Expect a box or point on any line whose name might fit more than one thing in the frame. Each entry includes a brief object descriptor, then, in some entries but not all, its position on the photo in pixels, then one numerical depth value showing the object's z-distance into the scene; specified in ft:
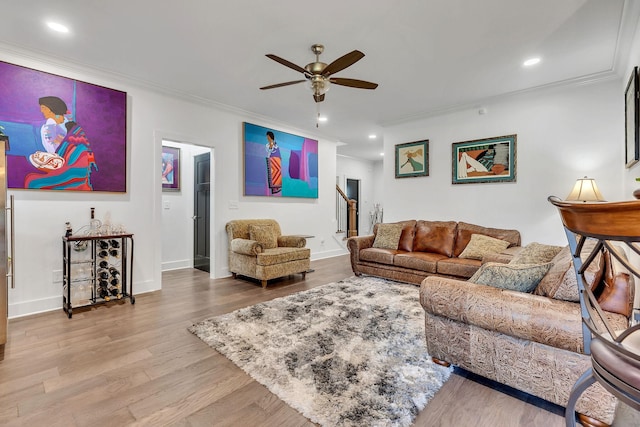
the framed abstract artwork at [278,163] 16.63
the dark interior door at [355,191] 31.19
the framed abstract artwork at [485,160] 14.12
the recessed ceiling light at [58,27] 8.48
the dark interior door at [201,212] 16.66
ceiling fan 8.86
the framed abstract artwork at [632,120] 8.54
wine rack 10.70
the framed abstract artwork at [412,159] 16.93
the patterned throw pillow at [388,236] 15.60
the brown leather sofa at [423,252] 12.73
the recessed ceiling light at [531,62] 10.62
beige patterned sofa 4.82
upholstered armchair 13.67
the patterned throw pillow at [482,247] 12.76
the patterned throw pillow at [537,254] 8.06
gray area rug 5.51
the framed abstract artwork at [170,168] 16.93
